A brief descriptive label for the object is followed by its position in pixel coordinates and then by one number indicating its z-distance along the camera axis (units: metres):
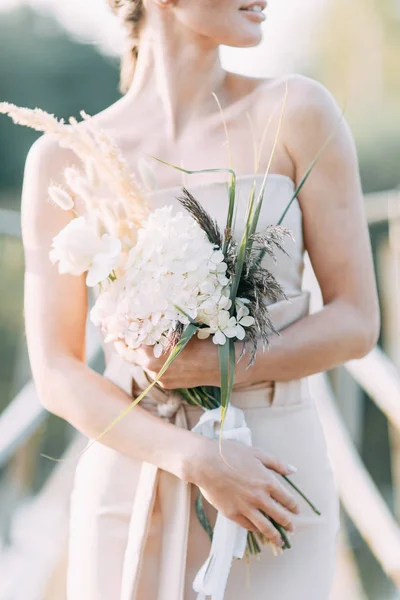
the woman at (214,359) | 1.70
